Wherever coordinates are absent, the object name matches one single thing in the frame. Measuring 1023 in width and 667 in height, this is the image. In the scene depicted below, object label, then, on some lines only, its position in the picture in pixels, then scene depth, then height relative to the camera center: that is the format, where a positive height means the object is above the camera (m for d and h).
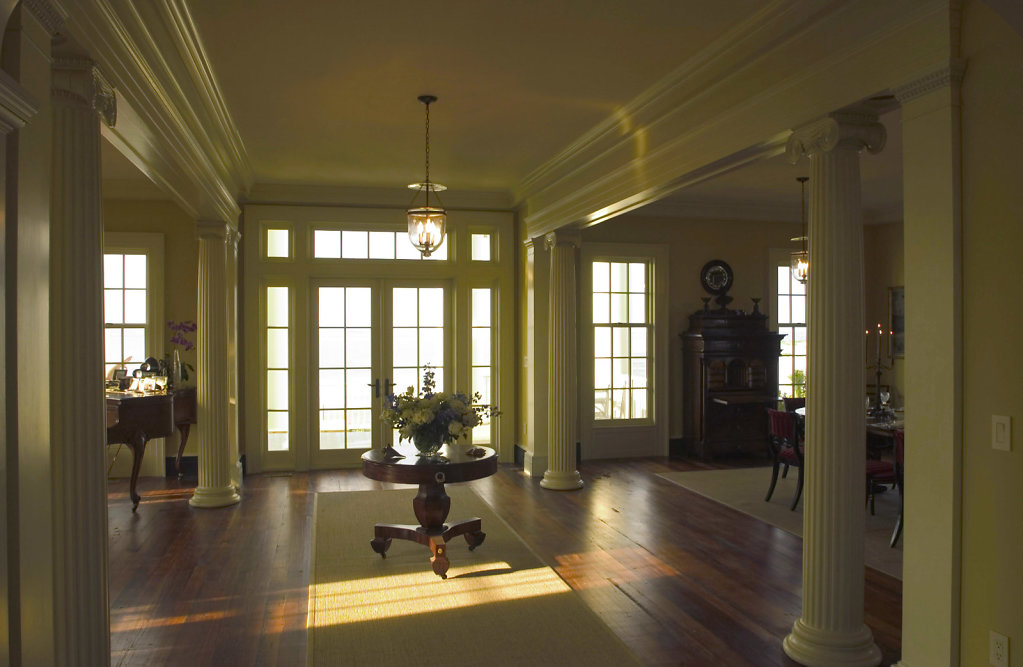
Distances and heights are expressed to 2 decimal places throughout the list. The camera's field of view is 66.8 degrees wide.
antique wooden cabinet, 9.04 -0.57
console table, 6.46 -0.74
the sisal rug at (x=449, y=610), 3.73 -1.53
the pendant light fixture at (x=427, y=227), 5.59 +0.77
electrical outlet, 2.73 -1.13
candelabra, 6.66 -0.67
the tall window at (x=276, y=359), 8.45 -0.28
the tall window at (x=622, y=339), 9.22 -0.07
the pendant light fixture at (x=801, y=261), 7.88 +0.73
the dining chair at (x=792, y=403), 7.70 -0.70
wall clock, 9.46 +0.68
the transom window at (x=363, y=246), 8.61 +0.98
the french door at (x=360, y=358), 8.55 -0.28
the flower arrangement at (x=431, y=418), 5.25 -0.58
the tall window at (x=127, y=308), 8.25 +0.27
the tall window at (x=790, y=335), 9.74 -0.03
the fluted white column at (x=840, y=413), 3.62 -0.38
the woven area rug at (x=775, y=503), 5.39 -1.52
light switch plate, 2.73 -0.36
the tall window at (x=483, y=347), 8.95 -0.16
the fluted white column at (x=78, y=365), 2.68 -0.11
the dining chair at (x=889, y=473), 5.55 -1.07
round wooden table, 5.00 -0.97
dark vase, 5.29 -0.74
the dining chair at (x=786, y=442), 6.52 -0.97
